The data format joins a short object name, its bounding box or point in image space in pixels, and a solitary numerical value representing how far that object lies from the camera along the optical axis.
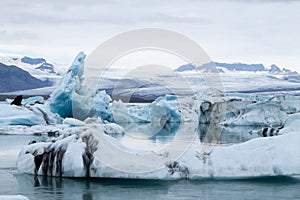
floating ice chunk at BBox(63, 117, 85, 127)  23.52
